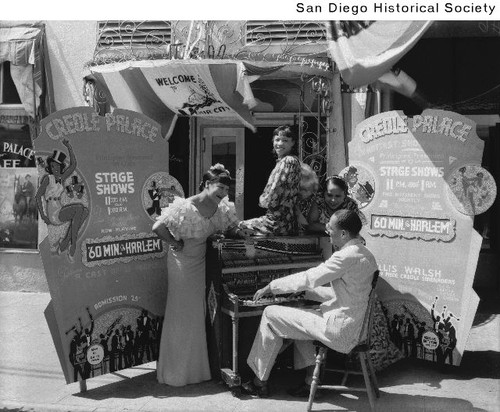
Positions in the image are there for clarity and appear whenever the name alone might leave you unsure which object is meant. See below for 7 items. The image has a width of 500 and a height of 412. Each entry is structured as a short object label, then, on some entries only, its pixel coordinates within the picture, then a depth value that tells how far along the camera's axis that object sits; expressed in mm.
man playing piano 4434
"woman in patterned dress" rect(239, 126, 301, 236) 5438
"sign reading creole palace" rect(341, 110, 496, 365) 5227
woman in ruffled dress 5129
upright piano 5133
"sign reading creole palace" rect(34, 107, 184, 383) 4867
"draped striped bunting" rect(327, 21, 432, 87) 5395
